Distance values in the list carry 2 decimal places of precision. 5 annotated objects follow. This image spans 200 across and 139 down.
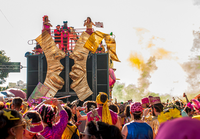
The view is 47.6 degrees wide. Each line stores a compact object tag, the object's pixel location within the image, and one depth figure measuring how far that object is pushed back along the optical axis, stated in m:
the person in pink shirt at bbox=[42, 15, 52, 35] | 13.95
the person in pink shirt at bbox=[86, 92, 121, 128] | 4.51
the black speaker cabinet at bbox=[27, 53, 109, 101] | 12.52
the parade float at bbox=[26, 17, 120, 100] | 12.51
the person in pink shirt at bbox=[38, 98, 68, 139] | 3.09
